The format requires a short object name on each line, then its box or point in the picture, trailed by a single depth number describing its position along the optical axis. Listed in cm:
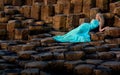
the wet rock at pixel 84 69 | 725
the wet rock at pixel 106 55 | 819
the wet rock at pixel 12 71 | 700
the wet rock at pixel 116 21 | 1136
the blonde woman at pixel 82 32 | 1040
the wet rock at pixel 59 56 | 819
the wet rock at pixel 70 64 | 762
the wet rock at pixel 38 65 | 751
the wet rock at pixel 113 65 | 741
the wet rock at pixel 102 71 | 705
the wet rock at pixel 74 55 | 817
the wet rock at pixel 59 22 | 1221
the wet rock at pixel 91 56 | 821
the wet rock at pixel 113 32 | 1023
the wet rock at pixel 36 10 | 1328
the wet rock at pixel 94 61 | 764
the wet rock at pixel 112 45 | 914
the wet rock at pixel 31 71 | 691
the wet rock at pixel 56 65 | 778
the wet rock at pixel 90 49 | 865
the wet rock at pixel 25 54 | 848
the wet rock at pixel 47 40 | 1004
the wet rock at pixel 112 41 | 974
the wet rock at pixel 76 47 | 888
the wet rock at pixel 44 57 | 814
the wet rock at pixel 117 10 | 1147
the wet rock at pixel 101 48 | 873
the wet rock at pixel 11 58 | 845
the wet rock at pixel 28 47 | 938
